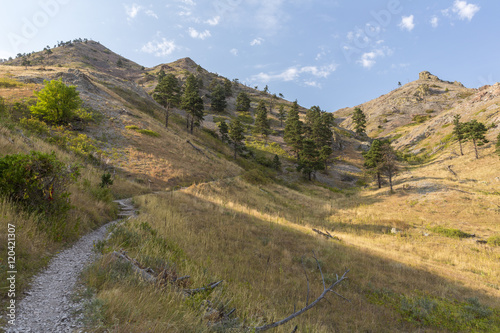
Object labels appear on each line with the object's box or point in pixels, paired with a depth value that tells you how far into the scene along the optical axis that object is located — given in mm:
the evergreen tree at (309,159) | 54281
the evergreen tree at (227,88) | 114625
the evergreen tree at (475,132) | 45156
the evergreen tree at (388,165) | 36562
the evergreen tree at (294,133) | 60656
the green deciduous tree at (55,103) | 23781
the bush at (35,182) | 5430
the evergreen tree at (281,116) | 93000
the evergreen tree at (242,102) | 101400
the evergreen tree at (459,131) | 49612
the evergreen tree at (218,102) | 91875
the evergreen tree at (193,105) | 53062
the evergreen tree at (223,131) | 60156
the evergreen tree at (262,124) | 74000
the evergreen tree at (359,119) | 84225
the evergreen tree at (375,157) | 43719
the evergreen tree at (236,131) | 53438
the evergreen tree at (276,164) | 55188
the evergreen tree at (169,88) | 52344
